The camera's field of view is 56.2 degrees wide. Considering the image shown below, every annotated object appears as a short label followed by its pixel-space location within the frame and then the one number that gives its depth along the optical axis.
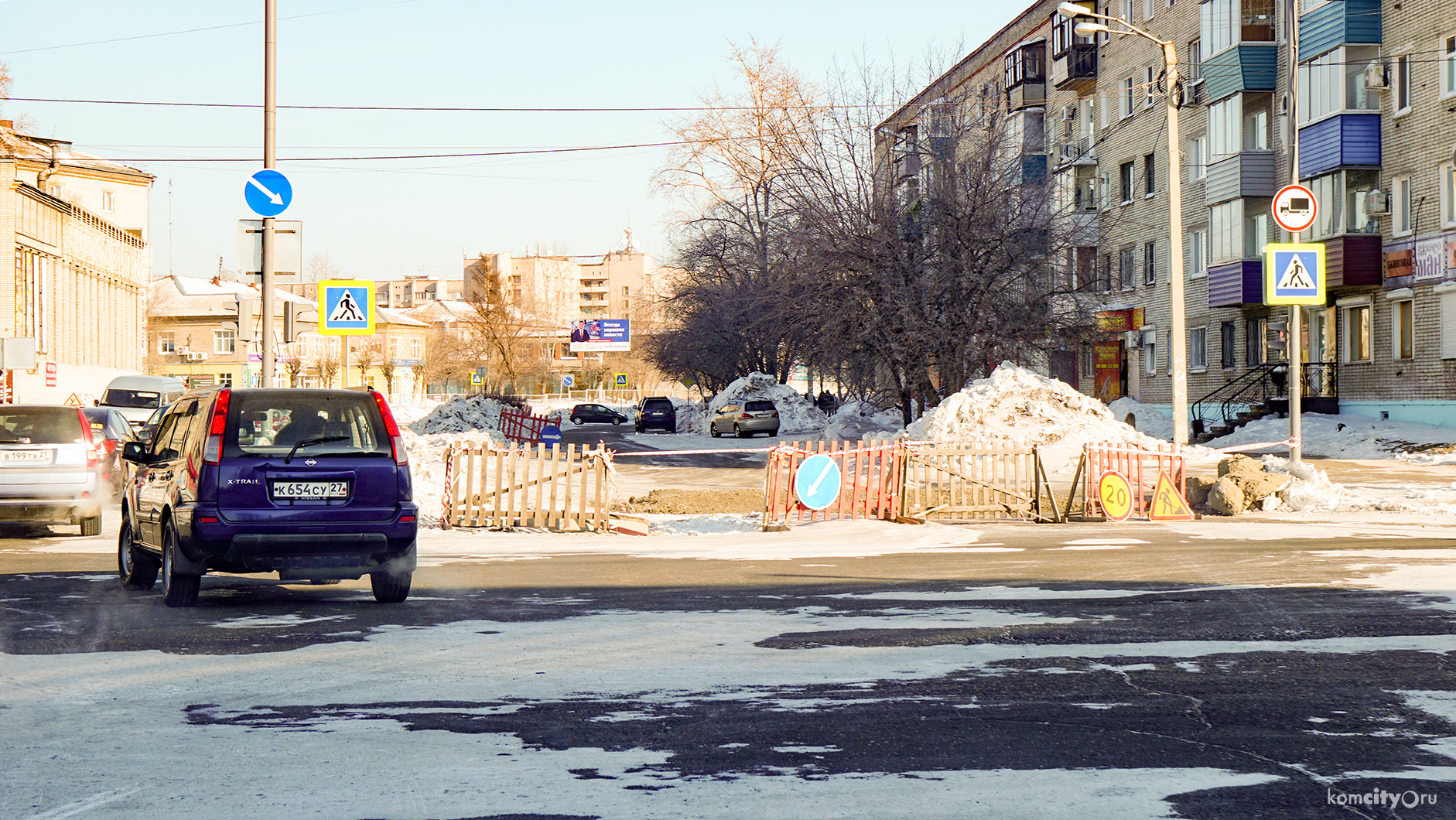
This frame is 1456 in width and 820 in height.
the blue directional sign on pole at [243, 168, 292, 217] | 18.17
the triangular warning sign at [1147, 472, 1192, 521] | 18.19
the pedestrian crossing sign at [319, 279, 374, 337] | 19.17
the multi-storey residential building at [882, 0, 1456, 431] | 32.75
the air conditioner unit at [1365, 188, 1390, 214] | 33.97
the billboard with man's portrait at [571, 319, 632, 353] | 108.12
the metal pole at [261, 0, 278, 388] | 18.81
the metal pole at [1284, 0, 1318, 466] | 18.94
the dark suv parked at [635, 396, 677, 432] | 65.81
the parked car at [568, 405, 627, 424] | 83.62
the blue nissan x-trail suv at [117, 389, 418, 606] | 9.66
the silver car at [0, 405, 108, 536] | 15.19
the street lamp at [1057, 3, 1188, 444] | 22.12
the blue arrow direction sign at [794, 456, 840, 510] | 17.41
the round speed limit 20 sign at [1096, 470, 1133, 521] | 17.95
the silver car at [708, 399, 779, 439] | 52.50
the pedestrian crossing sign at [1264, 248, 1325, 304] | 19.36
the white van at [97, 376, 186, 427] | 35.12
